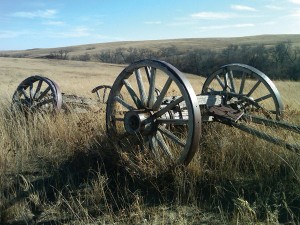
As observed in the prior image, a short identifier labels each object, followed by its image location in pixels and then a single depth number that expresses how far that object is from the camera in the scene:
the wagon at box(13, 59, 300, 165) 2.97
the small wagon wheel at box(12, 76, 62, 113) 5.19
